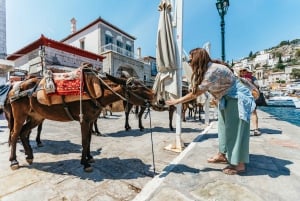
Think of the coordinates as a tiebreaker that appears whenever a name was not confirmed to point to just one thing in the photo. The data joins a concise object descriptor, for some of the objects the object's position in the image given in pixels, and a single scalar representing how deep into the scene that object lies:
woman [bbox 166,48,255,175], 2.54
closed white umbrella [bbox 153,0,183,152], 3.98
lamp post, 6.81
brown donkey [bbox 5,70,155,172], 2.96
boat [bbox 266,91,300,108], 37.12
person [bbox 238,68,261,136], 5.45
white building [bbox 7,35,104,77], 15.50
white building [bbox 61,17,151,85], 20.56
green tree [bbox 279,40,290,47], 178.43
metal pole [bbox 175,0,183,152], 4.12
